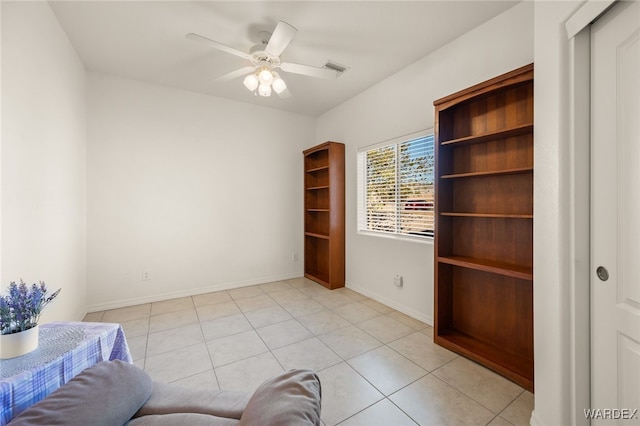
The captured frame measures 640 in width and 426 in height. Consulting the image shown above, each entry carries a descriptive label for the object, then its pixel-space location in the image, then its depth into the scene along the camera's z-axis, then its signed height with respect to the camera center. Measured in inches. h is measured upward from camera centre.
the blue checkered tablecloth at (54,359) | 36.7 -25.1
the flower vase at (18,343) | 41.5 -21.9
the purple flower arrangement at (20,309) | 42.7 -16.8
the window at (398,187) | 110.7 +11.5
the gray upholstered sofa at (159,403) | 31.2 -25.9
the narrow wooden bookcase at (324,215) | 151.6 -2.9
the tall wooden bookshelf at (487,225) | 76.4 -5.5
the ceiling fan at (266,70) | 87.8 +51.6
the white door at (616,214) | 42.8 -1.0
